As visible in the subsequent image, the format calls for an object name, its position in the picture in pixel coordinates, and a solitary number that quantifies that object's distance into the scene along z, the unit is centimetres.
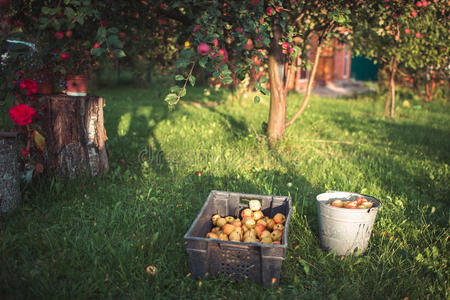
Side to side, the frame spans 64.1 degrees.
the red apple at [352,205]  247
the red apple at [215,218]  263
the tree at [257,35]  239
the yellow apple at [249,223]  249
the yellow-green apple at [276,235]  234
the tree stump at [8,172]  282
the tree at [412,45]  682
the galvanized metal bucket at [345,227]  242
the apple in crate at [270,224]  250
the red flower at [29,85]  316
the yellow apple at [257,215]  262
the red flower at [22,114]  309
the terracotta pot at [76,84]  363
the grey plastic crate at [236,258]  207
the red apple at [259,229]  240
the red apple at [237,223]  246
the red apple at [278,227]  242
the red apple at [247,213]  263
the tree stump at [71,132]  347
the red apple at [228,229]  239
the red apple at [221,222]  255
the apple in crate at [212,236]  229
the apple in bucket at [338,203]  255
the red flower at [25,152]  338
